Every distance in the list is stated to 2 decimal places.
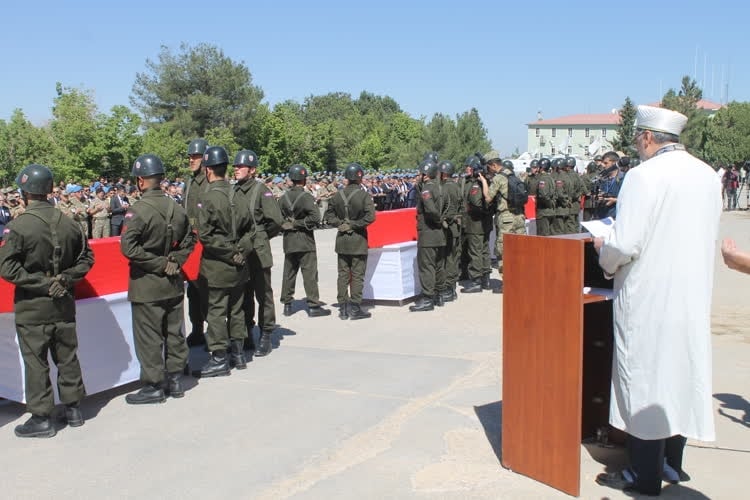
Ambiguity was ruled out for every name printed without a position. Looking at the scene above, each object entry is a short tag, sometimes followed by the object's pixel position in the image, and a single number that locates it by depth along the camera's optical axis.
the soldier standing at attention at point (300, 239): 9.09
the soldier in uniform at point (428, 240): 9.38
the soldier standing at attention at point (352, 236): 9.00
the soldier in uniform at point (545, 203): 13.60
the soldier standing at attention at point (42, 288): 4.96
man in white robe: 3.57
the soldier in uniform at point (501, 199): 11.09
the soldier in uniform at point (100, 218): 17.80
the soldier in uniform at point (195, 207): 7.34
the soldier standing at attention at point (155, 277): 5.65
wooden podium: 3.71
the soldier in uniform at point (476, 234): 11.05
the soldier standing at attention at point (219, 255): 6.43
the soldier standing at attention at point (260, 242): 7.26
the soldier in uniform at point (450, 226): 9.67
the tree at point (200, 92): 55.66
